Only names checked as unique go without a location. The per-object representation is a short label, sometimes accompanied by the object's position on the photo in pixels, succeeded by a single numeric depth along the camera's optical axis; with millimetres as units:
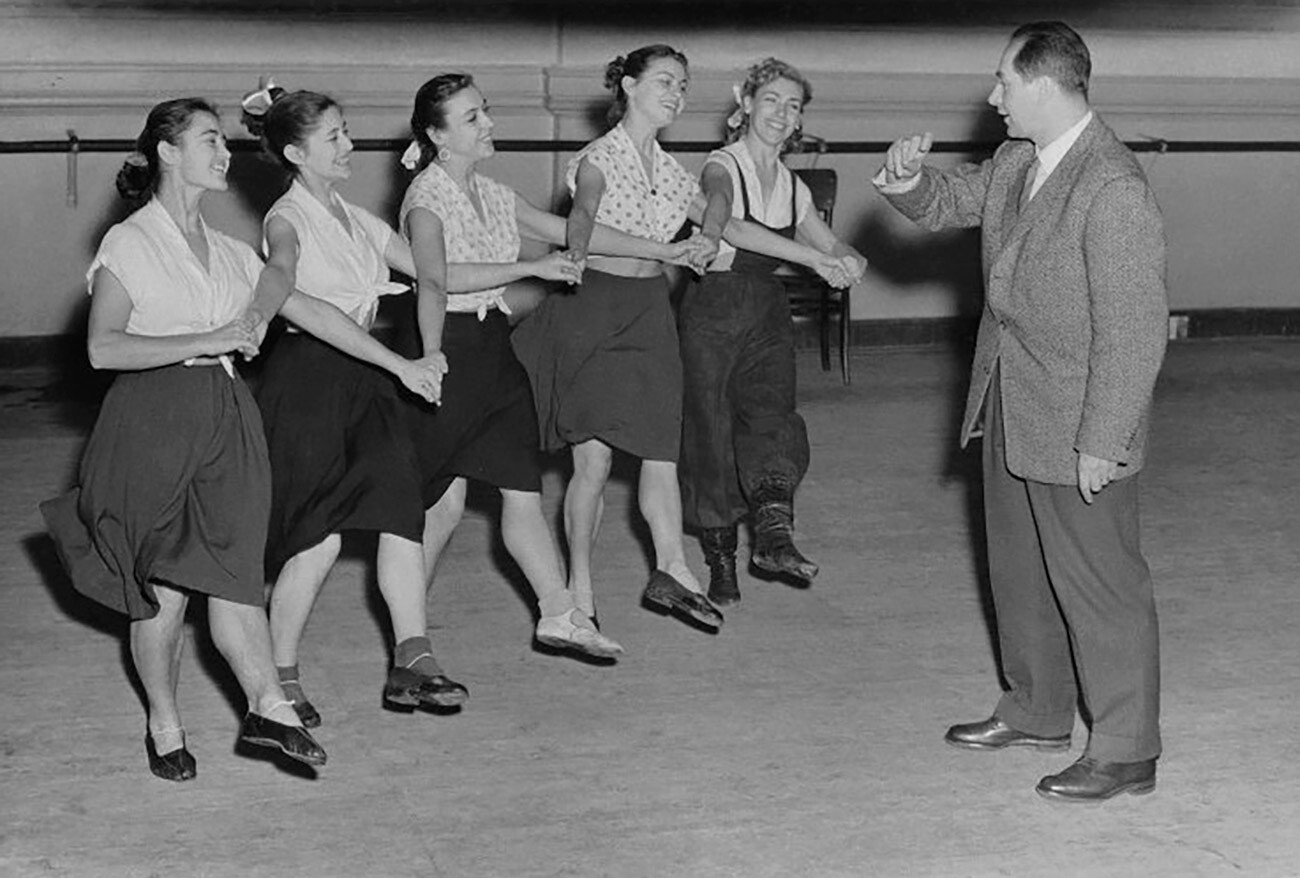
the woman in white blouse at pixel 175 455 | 4996
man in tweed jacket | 4844
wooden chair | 9648
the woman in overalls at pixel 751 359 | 6441
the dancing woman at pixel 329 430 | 5402
